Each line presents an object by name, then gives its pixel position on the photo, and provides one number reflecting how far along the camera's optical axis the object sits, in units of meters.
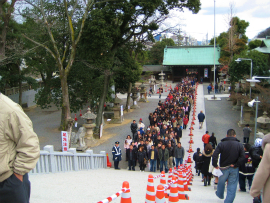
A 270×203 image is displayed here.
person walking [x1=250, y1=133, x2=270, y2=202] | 2.66
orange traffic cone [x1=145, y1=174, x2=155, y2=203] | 4.59
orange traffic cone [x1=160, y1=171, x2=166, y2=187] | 5.63
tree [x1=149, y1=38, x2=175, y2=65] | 55.50
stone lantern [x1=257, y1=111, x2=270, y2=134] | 16.11
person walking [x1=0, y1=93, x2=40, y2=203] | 2.59
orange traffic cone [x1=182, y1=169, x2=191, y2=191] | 7.22
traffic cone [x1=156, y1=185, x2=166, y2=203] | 4.55
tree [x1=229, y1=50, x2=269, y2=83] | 22.79
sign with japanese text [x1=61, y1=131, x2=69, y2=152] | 11.99
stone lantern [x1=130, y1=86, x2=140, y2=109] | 26.88
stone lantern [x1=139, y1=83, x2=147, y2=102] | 30.67
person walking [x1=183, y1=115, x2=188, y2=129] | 18.36
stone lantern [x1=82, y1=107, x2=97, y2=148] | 15.83
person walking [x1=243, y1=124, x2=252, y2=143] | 14.55
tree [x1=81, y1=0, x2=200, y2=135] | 15.47
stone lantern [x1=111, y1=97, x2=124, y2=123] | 21.48
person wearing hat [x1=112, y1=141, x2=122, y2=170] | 11.53
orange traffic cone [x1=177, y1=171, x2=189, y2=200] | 6.02
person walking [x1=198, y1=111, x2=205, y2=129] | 18.12
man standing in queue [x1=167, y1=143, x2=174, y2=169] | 11.34
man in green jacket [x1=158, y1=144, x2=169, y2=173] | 10.96
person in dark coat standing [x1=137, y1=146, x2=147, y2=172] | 11.20
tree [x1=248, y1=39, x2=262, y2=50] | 43.40
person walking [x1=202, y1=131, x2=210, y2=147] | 12.06
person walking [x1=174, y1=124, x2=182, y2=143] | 14.66
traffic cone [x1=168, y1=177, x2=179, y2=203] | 4.98
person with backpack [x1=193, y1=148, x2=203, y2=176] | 8.57
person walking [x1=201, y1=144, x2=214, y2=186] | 7.91
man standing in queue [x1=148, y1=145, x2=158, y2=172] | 10.95
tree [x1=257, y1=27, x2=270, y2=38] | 74.88
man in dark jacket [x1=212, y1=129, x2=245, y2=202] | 5.16
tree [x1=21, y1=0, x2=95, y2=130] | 14.38
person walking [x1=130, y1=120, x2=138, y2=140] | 16.36
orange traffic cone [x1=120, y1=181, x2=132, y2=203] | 4.18
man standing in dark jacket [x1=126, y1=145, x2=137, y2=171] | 11.47
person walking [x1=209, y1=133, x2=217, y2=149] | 12.59
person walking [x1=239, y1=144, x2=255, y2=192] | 6.86
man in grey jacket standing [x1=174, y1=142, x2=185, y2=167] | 11.04
